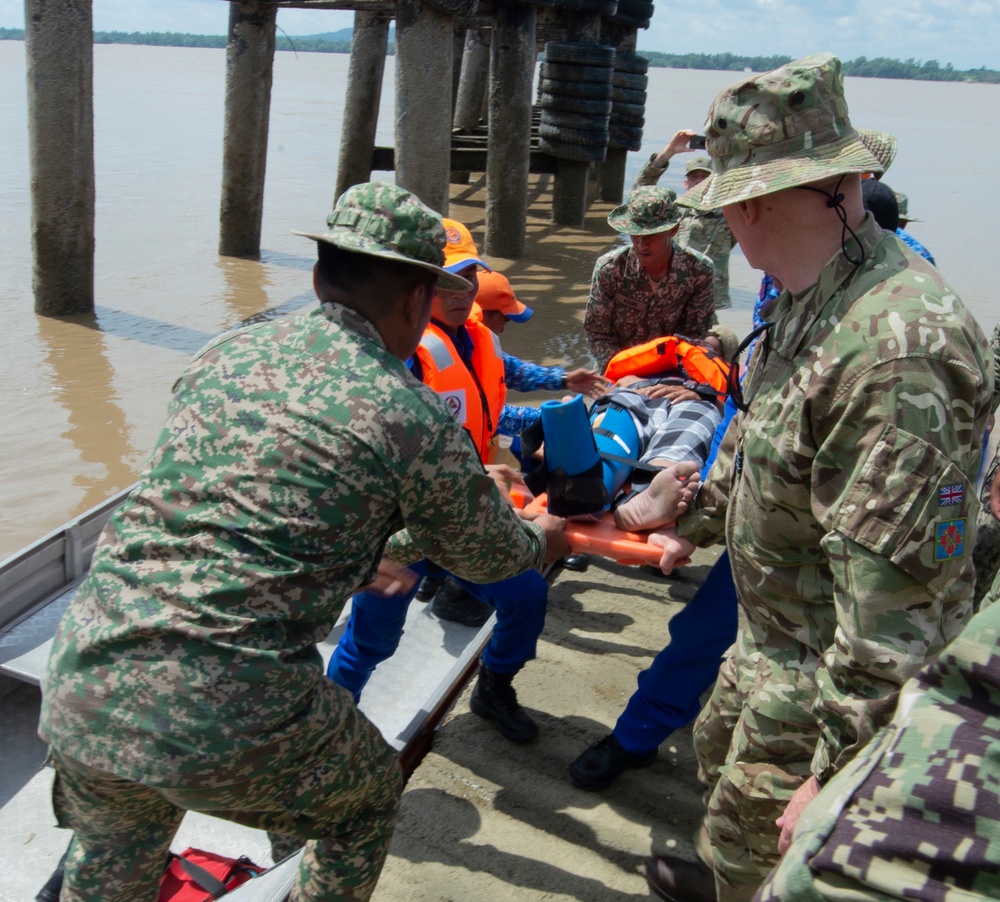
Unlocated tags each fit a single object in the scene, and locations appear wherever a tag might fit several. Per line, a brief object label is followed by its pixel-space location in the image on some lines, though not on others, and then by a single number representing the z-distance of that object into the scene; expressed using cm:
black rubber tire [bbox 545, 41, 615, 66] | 1020
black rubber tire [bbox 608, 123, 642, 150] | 1273
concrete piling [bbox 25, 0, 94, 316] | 774
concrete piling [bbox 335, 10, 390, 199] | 1179
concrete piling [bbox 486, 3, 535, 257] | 1003
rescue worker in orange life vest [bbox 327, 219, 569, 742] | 319
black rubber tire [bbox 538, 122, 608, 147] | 1088
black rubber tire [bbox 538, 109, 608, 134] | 1080
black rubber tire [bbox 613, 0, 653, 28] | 1192
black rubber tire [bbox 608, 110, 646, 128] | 1266
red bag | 270
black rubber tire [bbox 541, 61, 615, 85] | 1033
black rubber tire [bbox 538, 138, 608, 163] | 1106
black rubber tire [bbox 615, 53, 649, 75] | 1194
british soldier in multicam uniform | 172
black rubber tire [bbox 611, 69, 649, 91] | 1212
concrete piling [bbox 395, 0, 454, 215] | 767
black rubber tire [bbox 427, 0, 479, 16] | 741
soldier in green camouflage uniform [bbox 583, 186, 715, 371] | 479
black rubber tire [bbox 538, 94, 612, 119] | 1067
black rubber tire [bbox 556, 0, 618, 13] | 1029
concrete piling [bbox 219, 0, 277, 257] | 1005
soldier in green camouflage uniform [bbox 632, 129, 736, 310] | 664
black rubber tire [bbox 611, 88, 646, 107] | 1240
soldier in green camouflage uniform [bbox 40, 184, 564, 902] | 184
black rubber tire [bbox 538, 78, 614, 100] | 1048
